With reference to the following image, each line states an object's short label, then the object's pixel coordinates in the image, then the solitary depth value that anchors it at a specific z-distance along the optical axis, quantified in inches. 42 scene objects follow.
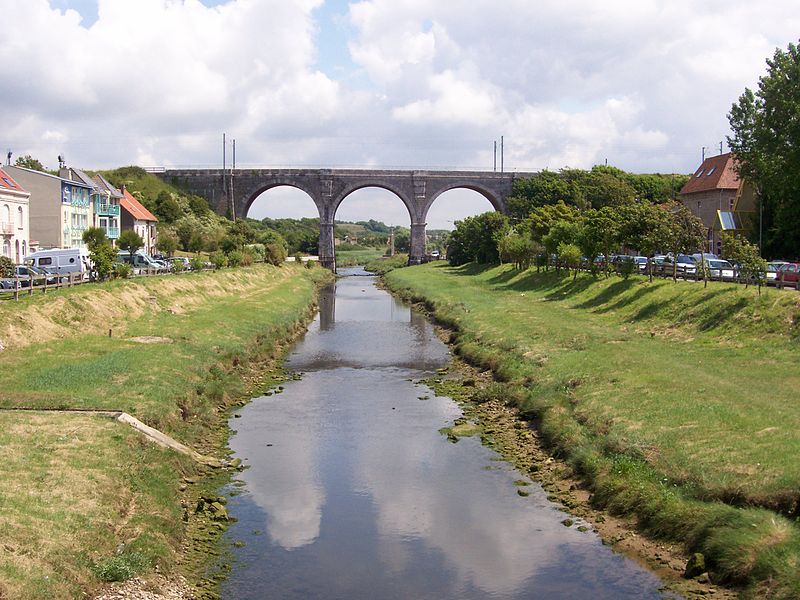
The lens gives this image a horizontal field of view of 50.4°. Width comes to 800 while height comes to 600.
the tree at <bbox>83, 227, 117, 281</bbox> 1796.3
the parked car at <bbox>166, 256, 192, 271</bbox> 2587.4
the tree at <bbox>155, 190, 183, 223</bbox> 3961.6
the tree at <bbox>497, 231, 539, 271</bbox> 2903.5
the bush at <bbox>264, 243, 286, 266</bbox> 3686.0
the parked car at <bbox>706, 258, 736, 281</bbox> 1701.6
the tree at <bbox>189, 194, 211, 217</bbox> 4186.8
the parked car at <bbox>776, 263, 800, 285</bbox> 1469.1
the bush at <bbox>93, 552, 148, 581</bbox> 546.3
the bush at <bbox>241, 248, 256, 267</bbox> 3253.2
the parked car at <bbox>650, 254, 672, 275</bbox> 2011.1
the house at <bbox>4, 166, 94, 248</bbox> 2755.9
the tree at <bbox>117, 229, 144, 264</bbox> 2765.7
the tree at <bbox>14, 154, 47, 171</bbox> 3746.8
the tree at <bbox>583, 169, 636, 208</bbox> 3809.1
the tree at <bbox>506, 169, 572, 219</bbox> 4173.2
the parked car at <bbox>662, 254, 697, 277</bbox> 1884.8
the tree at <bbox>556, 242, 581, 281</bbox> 2278.5
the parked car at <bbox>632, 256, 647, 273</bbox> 2284.7
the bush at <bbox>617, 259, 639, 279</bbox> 1995.0
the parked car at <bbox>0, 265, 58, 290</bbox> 1499.3
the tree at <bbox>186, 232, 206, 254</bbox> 3818.9
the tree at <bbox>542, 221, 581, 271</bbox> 2438.5
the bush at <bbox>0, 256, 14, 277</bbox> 1672.7
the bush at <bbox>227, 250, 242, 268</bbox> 3097.9
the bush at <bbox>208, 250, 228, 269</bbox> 2874.0
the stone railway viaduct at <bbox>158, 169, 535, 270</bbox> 4446.4
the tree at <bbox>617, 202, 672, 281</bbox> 1817.2
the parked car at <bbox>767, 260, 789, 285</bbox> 1588.6
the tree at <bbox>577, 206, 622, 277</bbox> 2094.0
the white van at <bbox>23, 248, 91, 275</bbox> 2026.3
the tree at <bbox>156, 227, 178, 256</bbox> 3373.0
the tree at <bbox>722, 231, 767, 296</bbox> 1370.6
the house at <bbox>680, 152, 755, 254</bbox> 2893.7
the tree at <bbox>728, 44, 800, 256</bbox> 2052.2
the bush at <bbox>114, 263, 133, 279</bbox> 1948.8
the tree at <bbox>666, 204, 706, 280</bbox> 1785.2
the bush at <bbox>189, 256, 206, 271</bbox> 2630.4
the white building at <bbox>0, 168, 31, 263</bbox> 2265.0
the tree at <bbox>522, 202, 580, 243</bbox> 2753.9
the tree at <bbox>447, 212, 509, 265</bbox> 3565.5
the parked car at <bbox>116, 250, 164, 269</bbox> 2513.5
